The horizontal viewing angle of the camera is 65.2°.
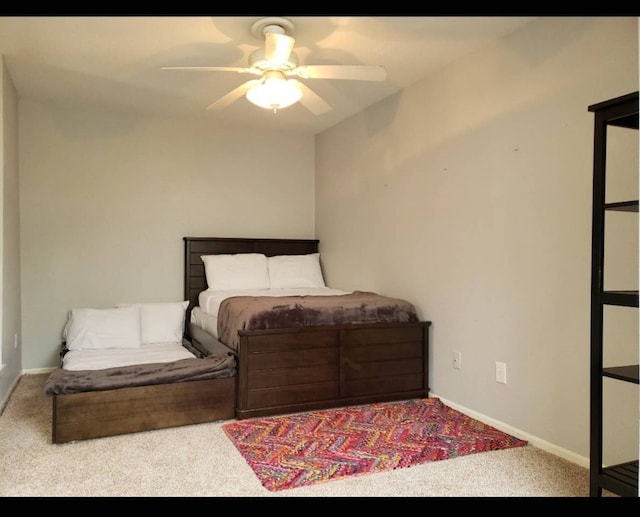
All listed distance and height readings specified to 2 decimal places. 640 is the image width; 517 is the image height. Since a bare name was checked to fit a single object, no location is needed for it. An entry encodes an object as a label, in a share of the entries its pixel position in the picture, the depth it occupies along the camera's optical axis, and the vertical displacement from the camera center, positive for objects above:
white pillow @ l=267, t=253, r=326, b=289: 4.64 -0.24
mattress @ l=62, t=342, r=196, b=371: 3.19 -0.75
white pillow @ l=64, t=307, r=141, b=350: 3.68 -0.63
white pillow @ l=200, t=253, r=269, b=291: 4.47 -0.24
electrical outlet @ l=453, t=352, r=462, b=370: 3.23 -0.74
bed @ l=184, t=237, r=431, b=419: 3.07 -0.72
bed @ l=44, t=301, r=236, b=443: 2.63 -0.79
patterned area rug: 2.29 -1.03
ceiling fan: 2.69 +0.97
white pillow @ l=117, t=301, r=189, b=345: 3.97 -0.62
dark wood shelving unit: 1.86 -0.20
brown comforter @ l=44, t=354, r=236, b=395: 2.64 -0.72
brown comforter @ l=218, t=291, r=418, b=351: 3.15 -0.43
